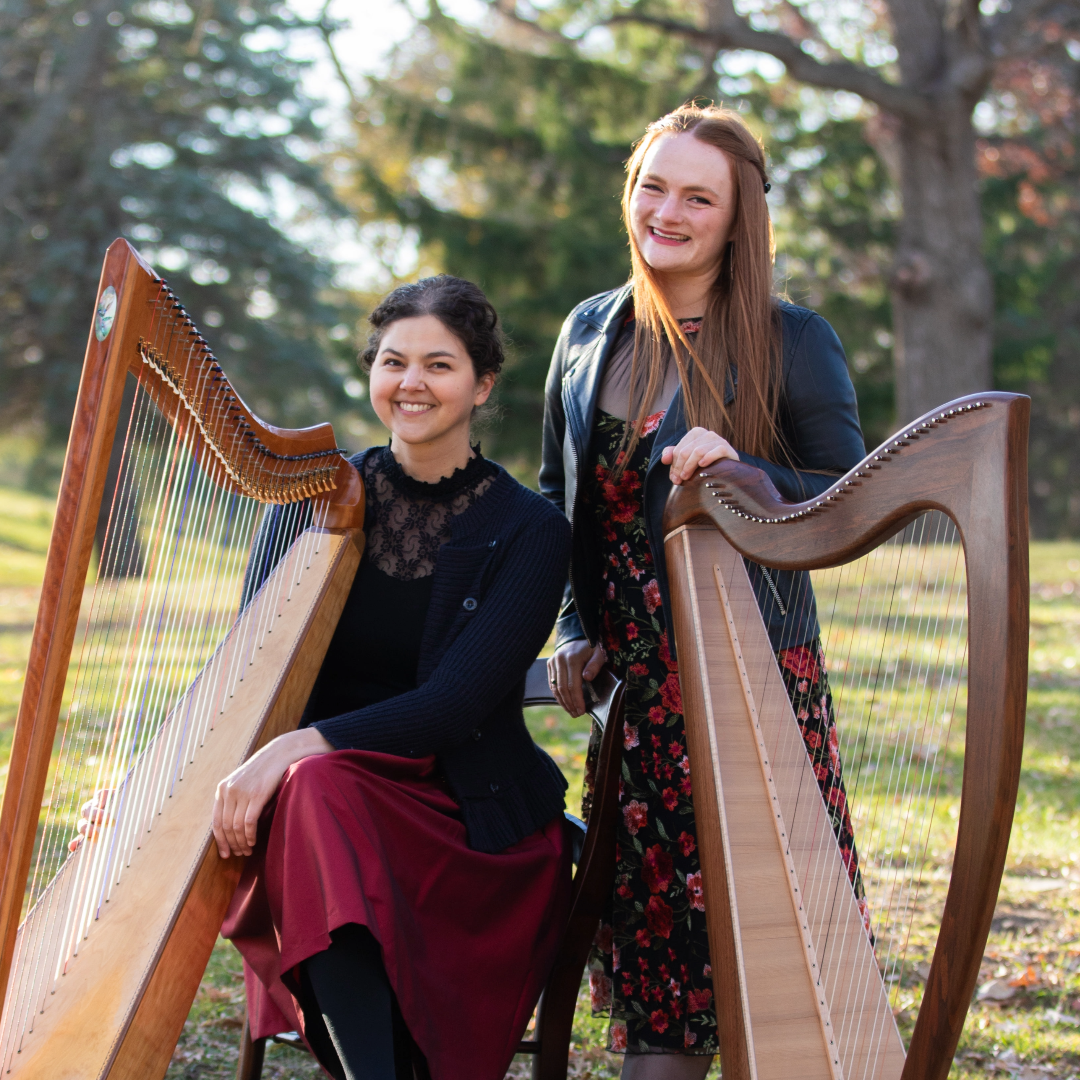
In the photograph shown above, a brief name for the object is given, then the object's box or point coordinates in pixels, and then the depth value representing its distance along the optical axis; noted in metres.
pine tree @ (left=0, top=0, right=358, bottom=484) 14.95
